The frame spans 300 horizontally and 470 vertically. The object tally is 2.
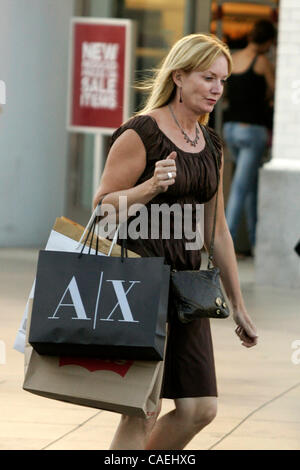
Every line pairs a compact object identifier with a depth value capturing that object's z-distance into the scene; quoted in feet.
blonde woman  27.61
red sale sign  74.95
